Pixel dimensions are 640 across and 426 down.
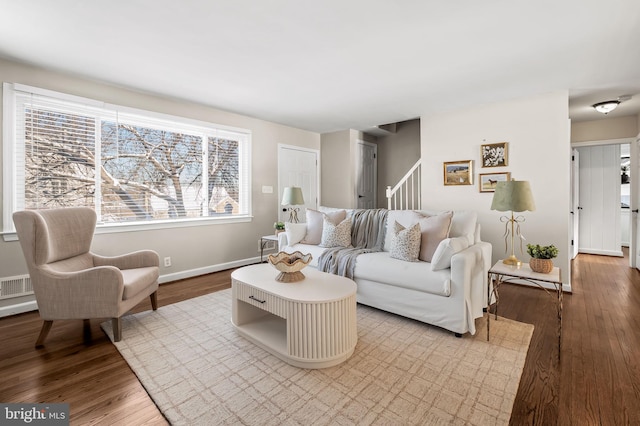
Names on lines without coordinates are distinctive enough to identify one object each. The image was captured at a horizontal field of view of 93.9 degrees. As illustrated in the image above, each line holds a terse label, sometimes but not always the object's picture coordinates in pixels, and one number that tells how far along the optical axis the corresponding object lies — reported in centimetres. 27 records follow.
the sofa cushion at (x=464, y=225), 294
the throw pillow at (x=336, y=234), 352
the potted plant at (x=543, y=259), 224
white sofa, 235
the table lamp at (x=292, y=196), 440
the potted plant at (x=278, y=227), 448
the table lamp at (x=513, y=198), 238
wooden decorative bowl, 227
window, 286
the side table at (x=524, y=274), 207
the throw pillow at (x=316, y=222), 373
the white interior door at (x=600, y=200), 547
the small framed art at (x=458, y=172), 420
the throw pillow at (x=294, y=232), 378
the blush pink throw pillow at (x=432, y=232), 277
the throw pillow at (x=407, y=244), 278
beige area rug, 153
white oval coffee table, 191
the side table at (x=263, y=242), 436
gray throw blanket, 308
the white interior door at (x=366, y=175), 587
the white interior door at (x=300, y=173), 526
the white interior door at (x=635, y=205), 450
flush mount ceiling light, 376
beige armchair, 217
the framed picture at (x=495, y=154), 392
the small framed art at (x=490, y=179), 396
